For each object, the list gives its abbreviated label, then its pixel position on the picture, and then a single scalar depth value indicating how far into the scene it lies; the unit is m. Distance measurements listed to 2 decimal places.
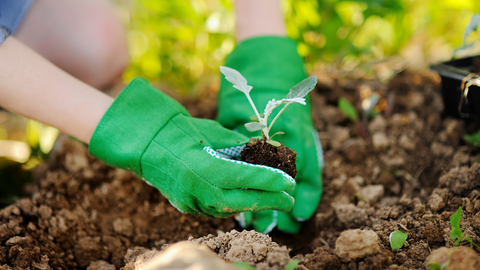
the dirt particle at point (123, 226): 0.82
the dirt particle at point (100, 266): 0.78
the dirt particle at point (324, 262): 0.72
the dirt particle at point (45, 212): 0.82
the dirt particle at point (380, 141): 0.91
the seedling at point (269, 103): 0.73
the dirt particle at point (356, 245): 0.72
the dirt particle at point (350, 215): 0.80
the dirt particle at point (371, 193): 0.83
